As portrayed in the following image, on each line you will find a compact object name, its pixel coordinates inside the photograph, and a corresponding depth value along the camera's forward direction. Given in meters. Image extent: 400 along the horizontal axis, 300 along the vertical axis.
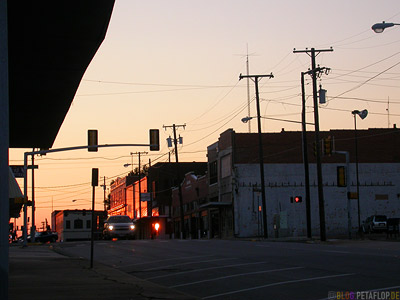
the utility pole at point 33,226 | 54.12
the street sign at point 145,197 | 97.38
